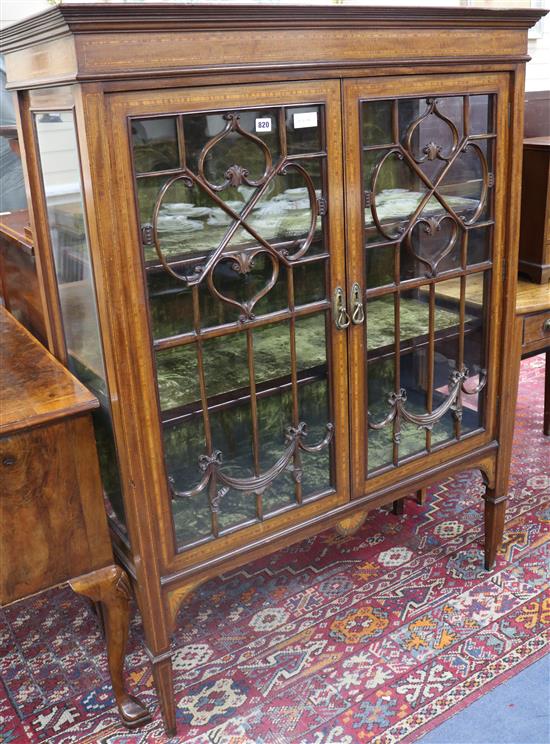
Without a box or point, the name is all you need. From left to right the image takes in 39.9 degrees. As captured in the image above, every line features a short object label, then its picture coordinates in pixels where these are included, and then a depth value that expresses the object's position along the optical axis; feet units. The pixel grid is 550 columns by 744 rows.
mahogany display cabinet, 4.46
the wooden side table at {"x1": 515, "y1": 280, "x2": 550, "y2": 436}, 7.26
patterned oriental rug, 5.75
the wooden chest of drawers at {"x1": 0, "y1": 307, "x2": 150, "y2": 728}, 4.65
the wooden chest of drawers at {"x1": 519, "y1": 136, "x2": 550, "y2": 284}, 7.98
